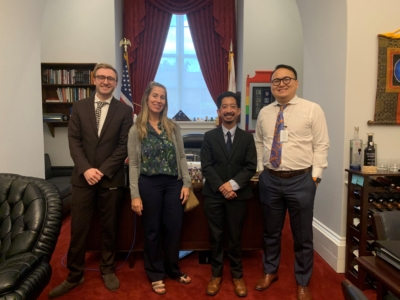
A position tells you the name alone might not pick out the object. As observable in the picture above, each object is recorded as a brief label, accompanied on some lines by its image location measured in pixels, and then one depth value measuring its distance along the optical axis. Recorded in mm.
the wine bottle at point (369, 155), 2350
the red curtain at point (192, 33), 5336
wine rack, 2221
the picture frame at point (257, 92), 5039
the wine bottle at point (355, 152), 2402
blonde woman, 2131
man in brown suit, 2135
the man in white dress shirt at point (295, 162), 2051
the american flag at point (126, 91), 4332
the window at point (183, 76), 5625
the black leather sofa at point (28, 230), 1381
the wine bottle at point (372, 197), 2293
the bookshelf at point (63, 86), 4805
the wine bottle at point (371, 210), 2232
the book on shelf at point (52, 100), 4816
